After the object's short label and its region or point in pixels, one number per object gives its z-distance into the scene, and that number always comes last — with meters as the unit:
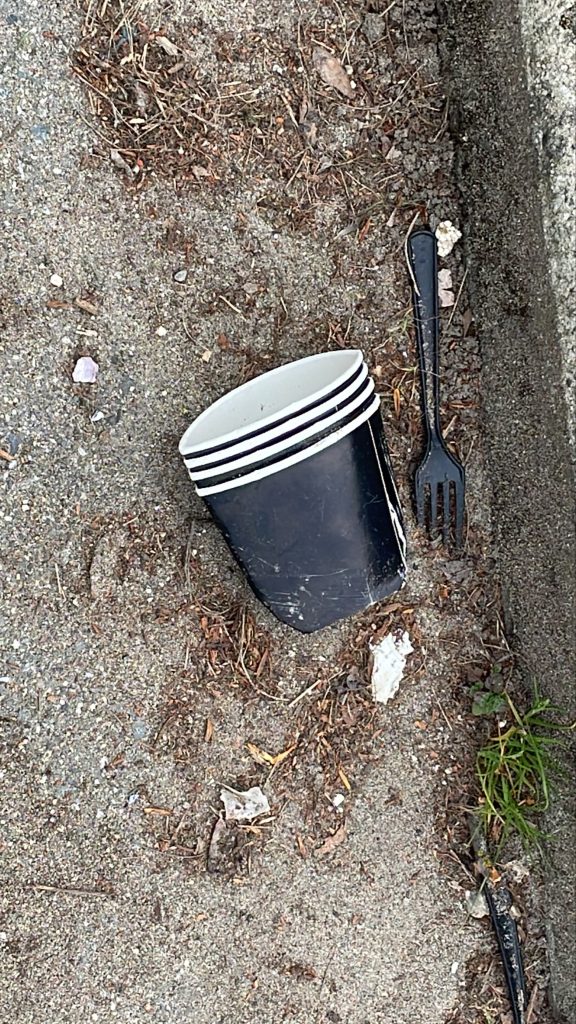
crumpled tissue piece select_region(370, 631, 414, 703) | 0.80
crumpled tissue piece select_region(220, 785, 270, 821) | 0.79
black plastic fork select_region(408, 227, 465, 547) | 0.79
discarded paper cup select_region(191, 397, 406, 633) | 0.72
